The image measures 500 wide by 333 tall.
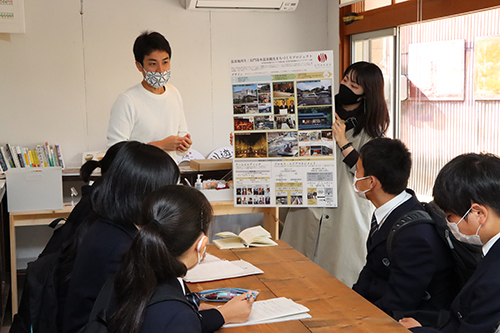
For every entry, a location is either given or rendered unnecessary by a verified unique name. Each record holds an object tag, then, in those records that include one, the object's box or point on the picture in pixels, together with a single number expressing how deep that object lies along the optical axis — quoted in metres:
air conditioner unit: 4.84
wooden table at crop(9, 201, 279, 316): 3.13
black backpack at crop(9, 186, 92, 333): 1.62
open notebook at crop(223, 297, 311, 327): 1.47
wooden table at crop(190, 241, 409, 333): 1.43
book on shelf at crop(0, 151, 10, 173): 4.32
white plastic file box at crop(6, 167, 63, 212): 3.08
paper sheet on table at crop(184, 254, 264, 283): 1.87
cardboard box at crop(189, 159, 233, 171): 3.53
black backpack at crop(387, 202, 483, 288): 1.68
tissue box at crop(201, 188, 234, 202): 3.27
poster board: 2.88
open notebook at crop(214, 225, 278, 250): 2.36
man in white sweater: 2.92
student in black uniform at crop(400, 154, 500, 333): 1.35
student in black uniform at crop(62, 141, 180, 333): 1.48
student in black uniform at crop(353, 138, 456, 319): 1.78
